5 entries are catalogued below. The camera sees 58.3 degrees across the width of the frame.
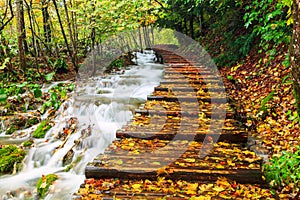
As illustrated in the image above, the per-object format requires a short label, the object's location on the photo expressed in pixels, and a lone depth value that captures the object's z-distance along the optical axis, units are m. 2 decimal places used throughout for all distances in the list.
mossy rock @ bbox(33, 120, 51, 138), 7.33
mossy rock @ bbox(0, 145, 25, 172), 5.75
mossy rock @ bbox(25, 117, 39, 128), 8.12
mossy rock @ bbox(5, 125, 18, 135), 7.79
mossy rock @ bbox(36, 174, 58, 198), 4.72
